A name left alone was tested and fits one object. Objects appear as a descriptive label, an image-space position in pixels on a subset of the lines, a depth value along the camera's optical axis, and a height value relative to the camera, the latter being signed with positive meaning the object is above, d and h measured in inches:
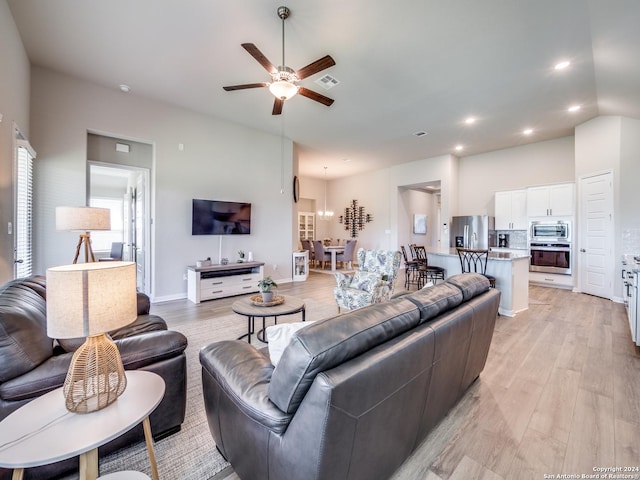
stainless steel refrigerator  261.0 +7.2
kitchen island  157.0 -23.9
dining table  318.0 -16.4
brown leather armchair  47.3 -24.9
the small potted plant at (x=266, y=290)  109.2 -21.2
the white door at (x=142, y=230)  185.9 +5.2
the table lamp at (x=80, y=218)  113.1 +8.1
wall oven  218.2 -15.6
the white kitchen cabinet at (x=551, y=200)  218.8 +32.3
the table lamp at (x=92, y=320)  39.7 -12.6
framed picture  357.4 +19.7
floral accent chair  141.1 -23.5
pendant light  380.2 +36.7
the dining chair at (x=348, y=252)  321.1 -16.6
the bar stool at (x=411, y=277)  229.9 -36.9
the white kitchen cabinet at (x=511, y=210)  247.0 +26.6
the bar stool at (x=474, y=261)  158.4 -14.1
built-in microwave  218.7 +6.1
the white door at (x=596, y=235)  186.5 +2.6
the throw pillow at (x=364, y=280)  144.6 -23.3
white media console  180.5 -30.0
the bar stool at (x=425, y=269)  201.3 -23.5
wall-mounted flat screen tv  194.2 +15.1
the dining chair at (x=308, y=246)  342.9 -10.9
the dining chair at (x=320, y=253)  327.6 -18.9
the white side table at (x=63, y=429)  33.0 -26.5
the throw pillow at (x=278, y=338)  50.2 -19.3
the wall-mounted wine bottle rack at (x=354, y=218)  369.7 +27.6
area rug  56.0 -48.1
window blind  115.1 +12.6
